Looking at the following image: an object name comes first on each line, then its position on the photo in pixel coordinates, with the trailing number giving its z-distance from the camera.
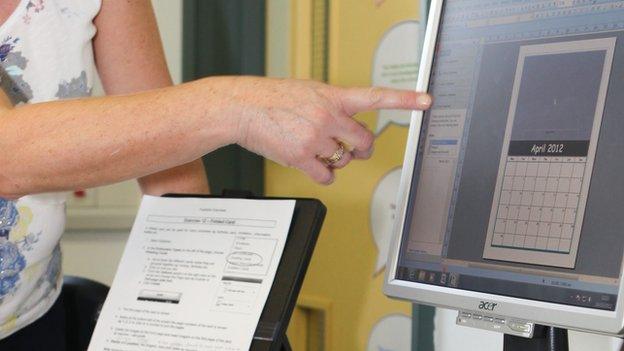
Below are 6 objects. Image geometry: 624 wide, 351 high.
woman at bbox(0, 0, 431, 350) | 1.24
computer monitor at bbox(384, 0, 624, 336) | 1.17
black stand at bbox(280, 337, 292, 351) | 1.31
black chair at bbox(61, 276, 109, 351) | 1.52
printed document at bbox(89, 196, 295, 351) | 1.30
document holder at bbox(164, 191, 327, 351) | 1.27
